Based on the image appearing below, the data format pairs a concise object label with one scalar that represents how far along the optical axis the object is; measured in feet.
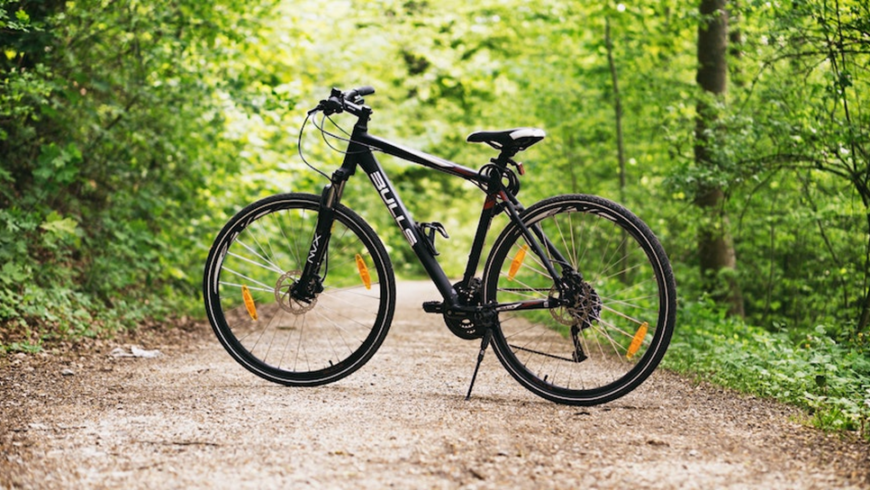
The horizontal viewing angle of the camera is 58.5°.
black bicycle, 12.08
